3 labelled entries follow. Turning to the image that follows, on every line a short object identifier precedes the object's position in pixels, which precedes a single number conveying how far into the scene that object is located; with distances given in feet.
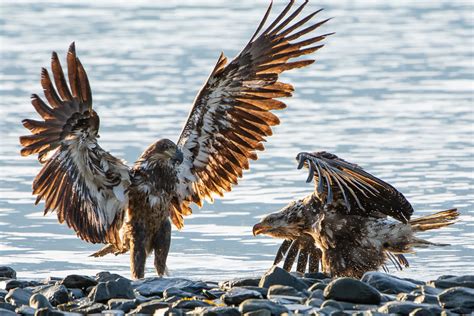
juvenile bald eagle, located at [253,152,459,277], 68.08
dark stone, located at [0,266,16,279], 68.74
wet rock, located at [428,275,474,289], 61.31
